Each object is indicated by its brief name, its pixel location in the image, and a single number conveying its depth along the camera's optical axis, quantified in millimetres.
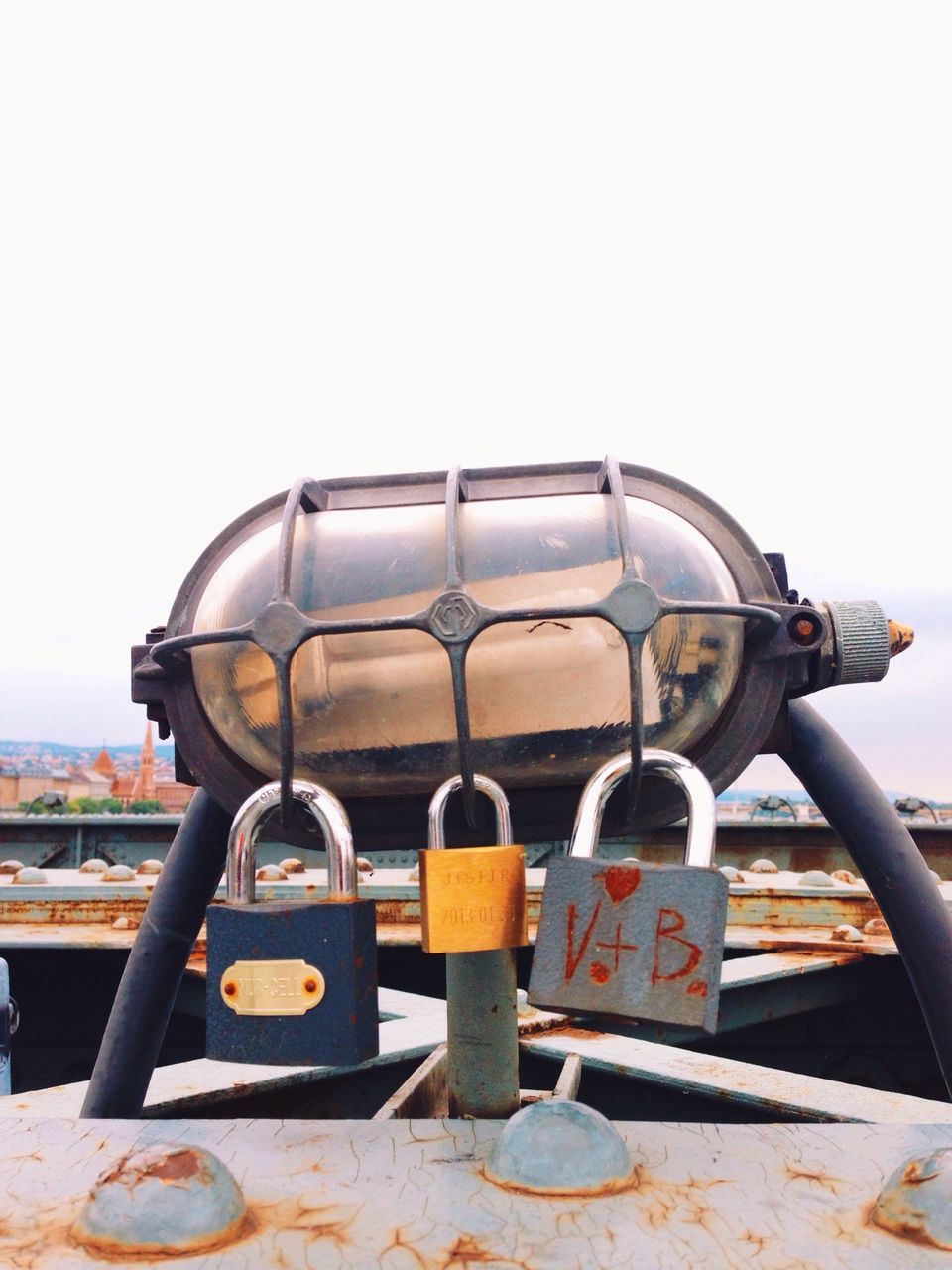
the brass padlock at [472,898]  307
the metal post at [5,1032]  598
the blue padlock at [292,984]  288
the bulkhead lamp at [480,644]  316
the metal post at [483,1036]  401
